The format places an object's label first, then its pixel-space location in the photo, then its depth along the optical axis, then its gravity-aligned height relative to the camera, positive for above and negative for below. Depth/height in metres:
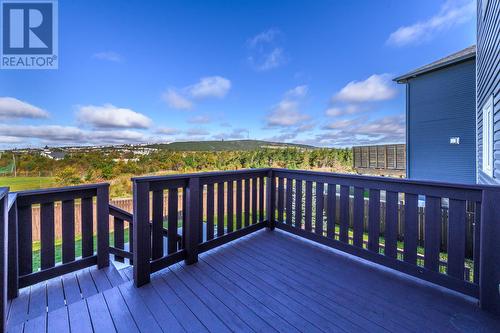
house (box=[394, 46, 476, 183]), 6.30 +1.37
